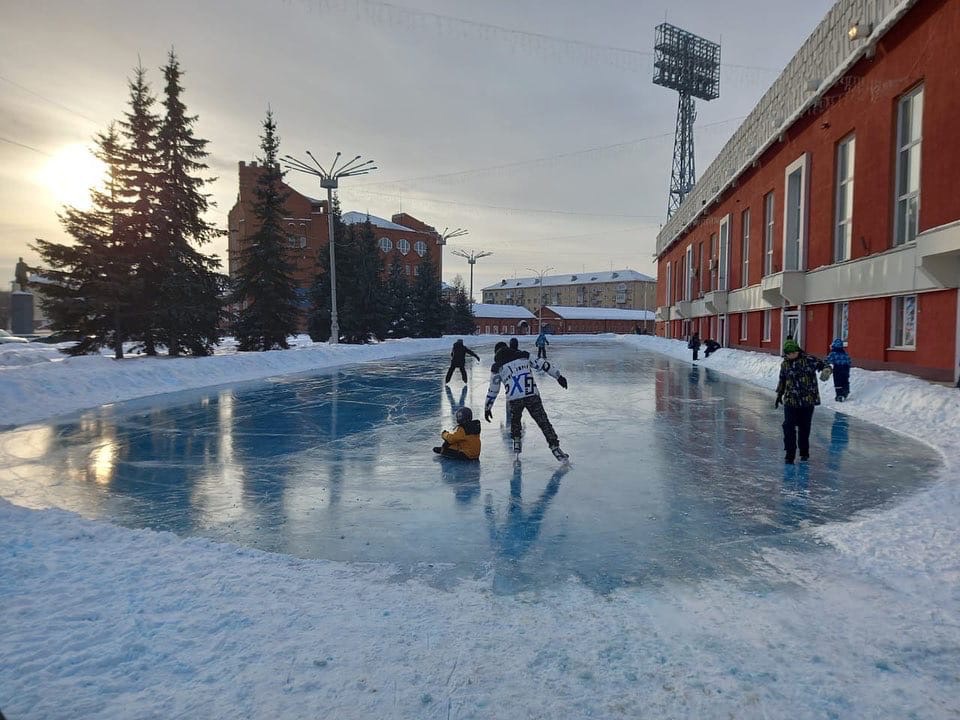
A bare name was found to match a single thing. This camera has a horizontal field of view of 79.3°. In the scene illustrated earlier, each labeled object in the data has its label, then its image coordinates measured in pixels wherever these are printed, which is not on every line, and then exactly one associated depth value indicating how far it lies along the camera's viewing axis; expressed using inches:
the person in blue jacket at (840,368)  541.4
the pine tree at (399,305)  2257.6
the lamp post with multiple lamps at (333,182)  1283.6
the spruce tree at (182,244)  963.3
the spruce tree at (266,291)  1242.0
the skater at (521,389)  319.0
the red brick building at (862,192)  557.0
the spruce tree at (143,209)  938.7
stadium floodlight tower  2516.0
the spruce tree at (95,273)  841.5
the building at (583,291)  5546.3
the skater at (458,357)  694.5
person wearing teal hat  307.4
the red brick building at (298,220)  2834.6
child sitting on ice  318.3
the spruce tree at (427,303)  2342.5
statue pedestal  1700.5
